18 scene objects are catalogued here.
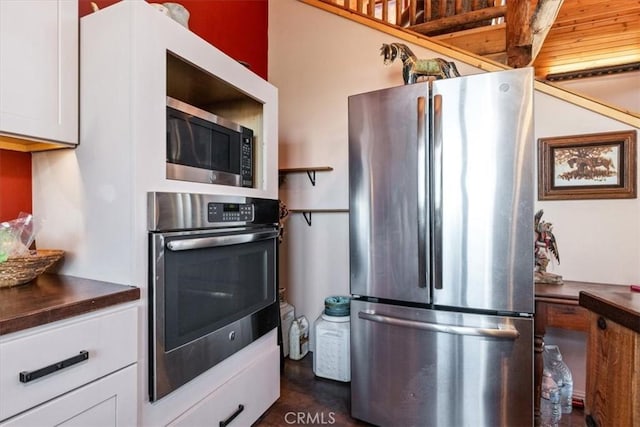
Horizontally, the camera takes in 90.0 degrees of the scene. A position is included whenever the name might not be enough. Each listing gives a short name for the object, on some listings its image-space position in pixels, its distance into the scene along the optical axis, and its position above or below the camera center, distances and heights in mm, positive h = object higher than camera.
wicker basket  1011 -171
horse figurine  1796 +830
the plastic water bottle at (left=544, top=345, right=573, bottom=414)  1837 -941
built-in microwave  1221 +290
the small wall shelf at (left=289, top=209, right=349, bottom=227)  2518 +25
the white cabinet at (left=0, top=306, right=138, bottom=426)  740 -405
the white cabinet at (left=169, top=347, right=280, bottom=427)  1270 -833
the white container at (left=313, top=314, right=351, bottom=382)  2094 -892
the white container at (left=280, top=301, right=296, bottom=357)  2418 -819
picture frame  1764 +275
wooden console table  1493 -492
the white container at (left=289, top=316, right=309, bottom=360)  2445 -965
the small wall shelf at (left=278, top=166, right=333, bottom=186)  2434 +341
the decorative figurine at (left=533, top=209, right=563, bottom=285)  1766 -200
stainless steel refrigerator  1385 -174
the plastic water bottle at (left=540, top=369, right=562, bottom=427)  1765 -1052
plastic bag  1046 -72
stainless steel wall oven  1077 -269
